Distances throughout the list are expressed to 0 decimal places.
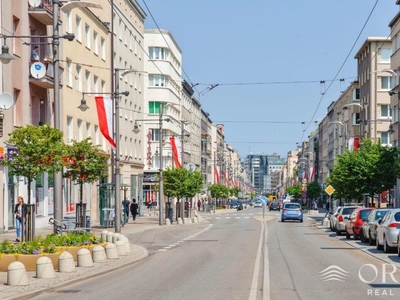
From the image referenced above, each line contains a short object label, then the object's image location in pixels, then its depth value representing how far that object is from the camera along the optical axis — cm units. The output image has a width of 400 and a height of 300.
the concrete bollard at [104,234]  2835
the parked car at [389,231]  2602
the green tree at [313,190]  13088
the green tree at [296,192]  15282
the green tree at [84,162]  3844
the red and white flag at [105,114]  3506
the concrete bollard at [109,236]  2811
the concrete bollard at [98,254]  2222
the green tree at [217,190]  11194
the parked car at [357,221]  3606
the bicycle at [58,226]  2480
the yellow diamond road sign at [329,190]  6146
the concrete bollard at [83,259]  2072
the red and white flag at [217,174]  9650
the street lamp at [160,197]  5228
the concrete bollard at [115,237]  2725
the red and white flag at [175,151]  6056
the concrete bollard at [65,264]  1923
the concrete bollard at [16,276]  1644
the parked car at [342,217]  4103
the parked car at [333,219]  4442
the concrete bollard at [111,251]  2347
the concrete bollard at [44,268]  1789
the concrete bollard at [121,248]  2507
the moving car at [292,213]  6569
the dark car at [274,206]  12319
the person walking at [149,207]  8040
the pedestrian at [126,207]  5212
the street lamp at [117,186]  3806
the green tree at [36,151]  2492
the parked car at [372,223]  3119
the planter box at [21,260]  1988
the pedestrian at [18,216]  3114
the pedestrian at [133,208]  5809
